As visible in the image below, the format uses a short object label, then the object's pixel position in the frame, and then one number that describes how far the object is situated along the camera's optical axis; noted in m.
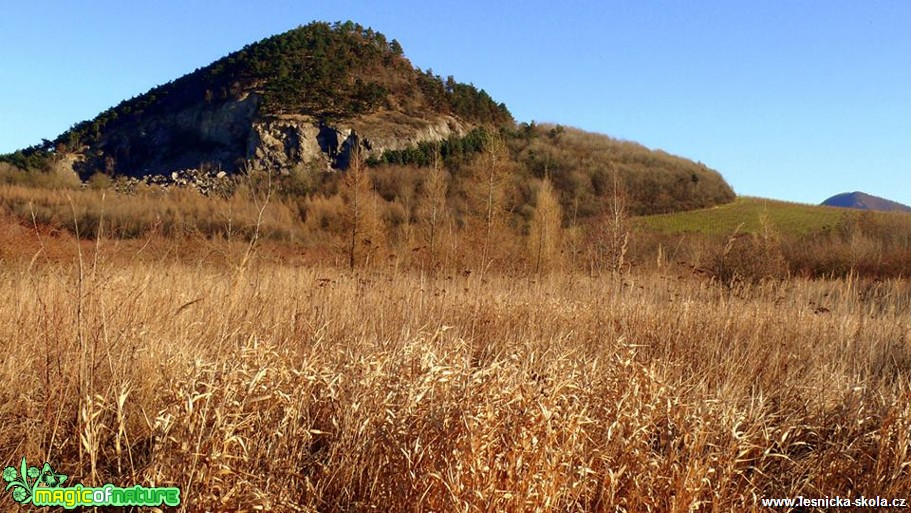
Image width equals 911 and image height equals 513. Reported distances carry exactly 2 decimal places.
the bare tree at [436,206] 14.60
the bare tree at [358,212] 16.38
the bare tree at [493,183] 16.09
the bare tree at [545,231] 18.03
